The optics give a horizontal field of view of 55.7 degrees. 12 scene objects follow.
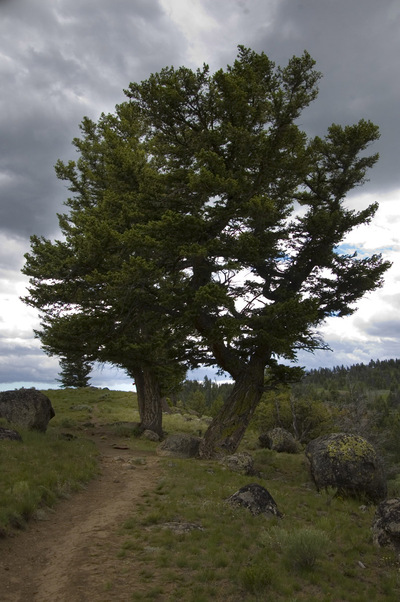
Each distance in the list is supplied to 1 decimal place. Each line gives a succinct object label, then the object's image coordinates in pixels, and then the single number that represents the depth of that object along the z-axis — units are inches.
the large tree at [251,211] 608.1
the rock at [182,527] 316.2
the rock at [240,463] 578.6
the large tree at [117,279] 618.8
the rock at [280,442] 924.6
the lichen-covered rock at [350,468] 499.8
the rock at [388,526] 313.0
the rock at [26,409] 685.3
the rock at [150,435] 904.9
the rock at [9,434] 529.7
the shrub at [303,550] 261.6
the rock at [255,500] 369.1
